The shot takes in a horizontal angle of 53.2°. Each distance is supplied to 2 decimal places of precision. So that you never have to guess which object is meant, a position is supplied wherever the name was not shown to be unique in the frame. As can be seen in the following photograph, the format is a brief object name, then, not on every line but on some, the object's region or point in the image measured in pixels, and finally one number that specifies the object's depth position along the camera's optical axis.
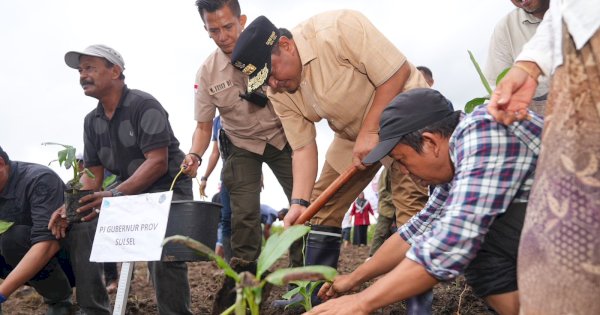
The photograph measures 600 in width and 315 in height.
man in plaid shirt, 1.54
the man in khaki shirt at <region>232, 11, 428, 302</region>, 2.54
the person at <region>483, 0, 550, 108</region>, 2.79
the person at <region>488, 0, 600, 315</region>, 1.13
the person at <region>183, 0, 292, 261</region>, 3.50
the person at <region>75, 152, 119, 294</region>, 4.73
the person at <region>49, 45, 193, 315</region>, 3.05
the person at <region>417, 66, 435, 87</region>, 5.36
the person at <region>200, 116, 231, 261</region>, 4.78
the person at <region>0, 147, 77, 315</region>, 3.09
